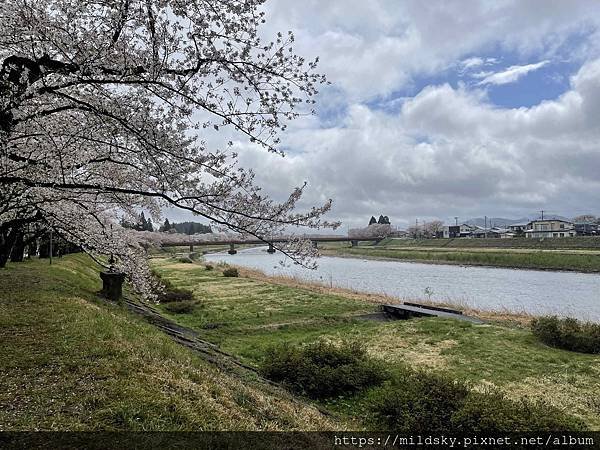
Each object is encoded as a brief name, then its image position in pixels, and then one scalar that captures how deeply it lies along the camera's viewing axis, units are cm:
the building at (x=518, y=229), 12669
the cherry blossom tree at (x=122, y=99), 588
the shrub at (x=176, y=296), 2558
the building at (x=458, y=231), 13451
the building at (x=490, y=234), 12319
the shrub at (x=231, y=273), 4175
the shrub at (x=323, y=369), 1074
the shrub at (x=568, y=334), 1414
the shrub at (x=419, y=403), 810
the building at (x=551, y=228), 11181
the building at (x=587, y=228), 10621
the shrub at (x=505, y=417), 718
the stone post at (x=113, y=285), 1714
